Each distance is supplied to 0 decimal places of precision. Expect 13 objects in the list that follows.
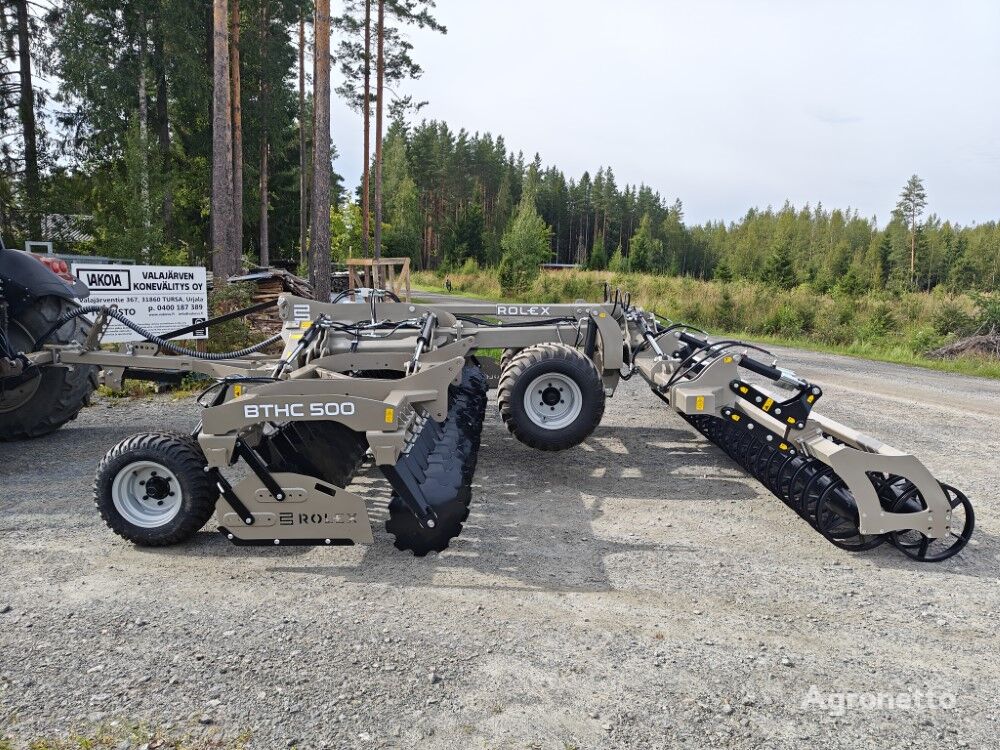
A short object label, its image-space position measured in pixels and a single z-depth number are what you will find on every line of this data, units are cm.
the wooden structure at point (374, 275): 1997
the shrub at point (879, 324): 1931
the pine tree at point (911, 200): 7212
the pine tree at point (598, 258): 7523
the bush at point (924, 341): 1708
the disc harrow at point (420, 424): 399
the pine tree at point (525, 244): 3603
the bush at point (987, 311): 1670
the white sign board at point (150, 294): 944
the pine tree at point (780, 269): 4752
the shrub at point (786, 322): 2111
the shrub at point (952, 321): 1770
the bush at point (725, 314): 2302
